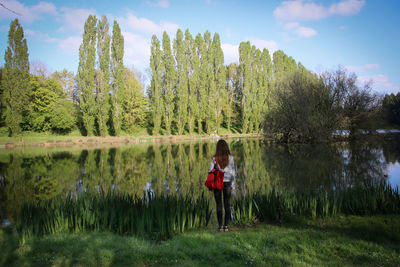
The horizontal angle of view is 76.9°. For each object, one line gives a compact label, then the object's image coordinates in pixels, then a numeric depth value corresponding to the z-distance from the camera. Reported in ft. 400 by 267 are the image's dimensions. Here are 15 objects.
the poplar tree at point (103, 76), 131.23
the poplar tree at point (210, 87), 159.05
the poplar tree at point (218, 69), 169.48
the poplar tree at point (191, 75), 154.40
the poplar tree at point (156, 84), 144.25
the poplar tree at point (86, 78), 129.18
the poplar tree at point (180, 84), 149.59
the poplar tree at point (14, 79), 114.52
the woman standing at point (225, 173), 17.87
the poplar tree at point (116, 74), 135.44
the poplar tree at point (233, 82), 204.22
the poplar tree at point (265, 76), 181.53
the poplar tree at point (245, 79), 172.91
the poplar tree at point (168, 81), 147.33
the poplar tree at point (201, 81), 157.79
